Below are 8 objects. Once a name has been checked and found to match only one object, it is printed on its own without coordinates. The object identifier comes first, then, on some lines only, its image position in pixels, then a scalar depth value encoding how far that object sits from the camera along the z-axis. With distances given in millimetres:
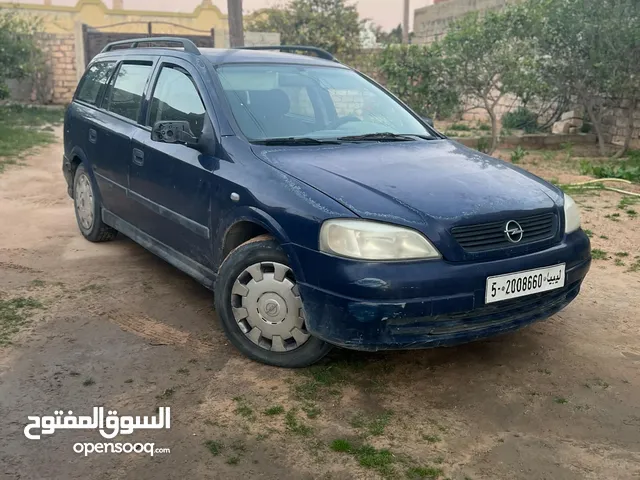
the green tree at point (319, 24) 22781
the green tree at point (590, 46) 10492
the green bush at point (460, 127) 15137
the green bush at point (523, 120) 14602
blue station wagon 3092
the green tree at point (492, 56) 10883
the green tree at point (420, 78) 11695
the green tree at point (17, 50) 15609
